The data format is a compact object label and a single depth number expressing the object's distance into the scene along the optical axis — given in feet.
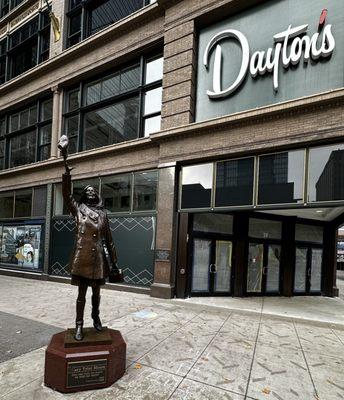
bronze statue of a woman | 14.52
